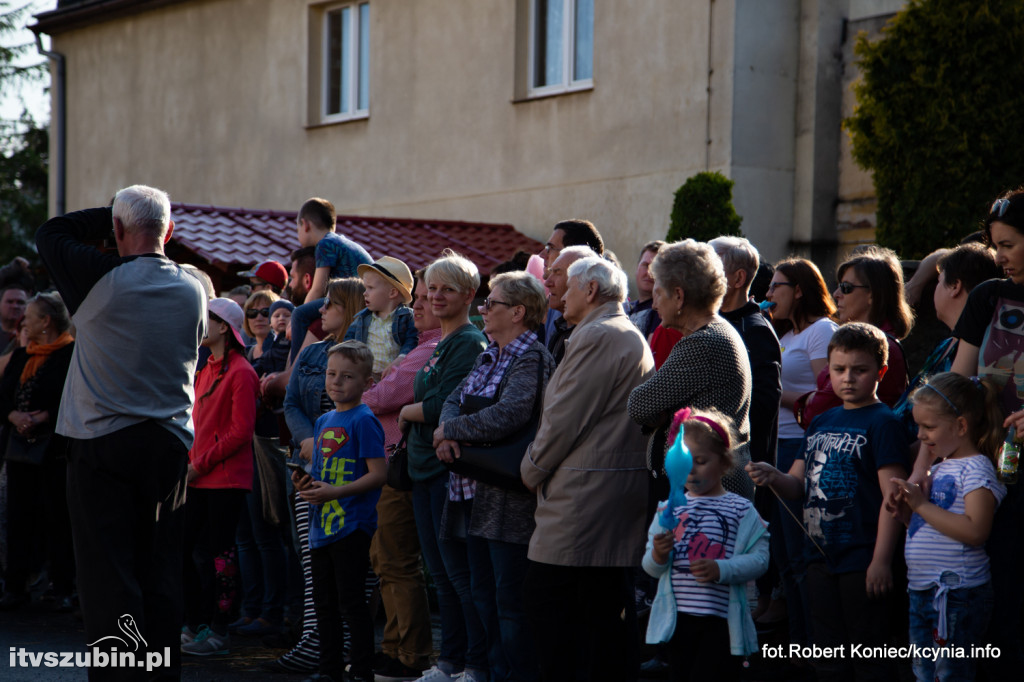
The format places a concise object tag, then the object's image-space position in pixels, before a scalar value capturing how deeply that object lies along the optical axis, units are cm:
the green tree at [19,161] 2784
